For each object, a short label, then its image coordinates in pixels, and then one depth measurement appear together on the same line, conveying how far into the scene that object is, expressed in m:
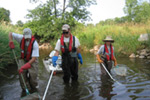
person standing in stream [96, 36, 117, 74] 5.61
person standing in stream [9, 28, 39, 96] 4.03
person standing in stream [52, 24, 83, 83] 4.54
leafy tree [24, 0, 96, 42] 22.00
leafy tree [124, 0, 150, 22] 32.26
